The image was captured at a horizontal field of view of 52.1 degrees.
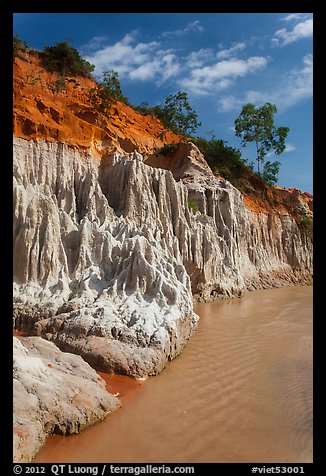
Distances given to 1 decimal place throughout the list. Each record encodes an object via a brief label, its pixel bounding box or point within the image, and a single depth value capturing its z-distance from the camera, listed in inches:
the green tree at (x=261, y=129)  1277.1
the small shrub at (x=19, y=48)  943.3
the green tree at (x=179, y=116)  1350.9
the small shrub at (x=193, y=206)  693.9
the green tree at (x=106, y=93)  887.7
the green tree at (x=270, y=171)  1283.2
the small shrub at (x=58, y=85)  862.5
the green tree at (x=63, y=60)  1019.3
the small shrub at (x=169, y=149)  951.0
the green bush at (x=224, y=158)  1128.2
